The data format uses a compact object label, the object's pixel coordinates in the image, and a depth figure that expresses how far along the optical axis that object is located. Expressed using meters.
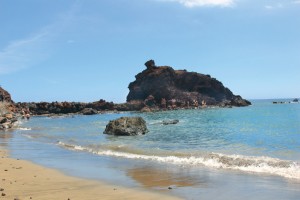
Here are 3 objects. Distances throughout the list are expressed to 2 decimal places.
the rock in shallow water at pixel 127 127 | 35.12
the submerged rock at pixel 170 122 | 51.95
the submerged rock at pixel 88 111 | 115.61
